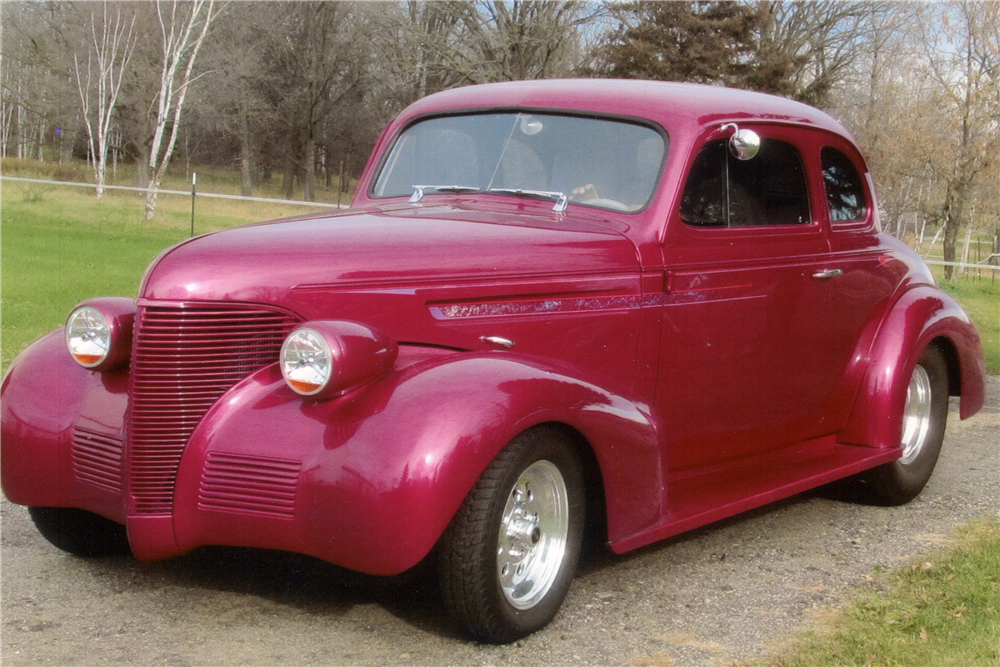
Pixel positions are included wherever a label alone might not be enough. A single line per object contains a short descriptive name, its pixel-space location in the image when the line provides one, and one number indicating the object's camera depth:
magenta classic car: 3.14
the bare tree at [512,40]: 29.42
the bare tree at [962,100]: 25.11
